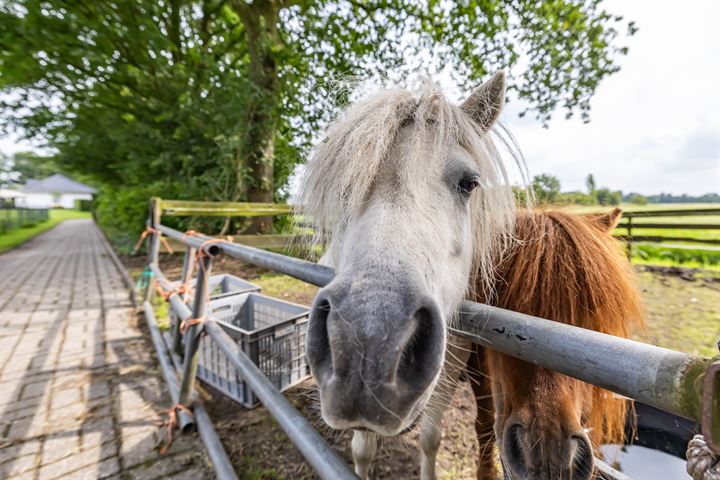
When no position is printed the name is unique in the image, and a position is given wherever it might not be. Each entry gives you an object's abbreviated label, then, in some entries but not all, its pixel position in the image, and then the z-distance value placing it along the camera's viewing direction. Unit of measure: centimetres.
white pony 74
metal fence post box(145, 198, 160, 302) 460
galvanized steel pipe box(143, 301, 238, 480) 192
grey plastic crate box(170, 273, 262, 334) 373
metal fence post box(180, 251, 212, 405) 230
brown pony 99
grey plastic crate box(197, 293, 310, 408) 267
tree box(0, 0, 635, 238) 607
